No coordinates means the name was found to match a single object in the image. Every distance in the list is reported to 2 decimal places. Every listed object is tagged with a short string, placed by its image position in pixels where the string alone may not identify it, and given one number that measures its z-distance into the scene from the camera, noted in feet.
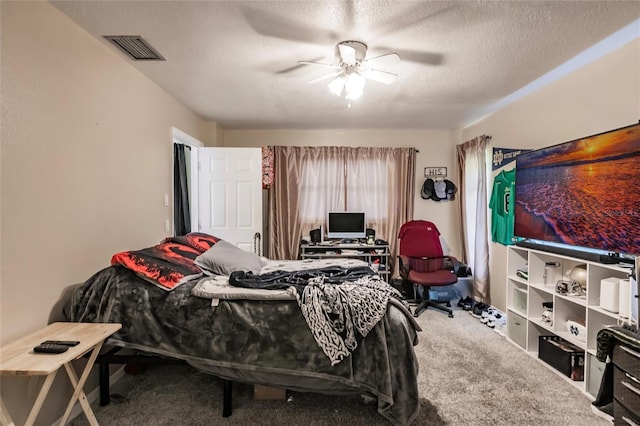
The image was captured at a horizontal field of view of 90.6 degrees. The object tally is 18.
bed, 5.98
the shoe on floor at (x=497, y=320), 11.21
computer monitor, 15.64
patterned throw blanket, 5.98
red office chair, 12.44
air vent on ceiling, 7.14
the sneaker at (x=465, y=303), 13.30
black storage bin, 7.68
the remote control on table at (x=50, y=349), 4.72
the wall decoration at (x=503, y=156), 11.40
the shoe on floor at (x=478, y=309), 12.23
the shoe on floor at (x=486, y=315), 11.58
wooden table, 4.33
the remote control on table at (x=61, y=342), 4.93
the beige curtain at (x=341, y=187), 15.75
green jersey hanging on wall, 11.32
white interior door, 13.29
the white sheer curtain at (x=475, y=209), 13.19
